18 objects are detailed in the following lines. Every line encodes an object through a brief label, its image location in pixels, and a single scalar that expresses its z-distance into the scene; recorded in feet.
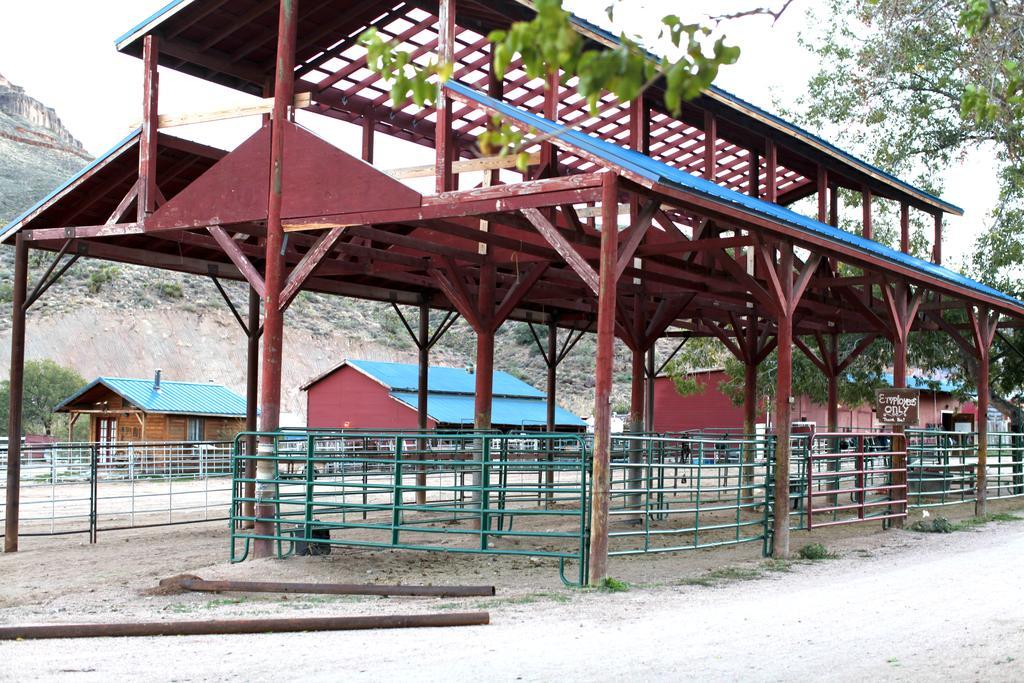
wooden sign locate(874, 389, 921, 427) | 53.67
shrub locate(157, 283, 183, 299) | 249.96
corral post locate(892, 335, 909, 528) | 56.03
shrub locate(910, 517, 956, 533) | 54.95
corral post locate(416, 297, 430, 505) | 66.28
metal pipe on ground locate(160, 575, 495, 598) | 33.76
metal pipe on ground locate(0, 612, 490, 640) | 27.76
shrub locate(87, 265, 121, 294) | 239.50
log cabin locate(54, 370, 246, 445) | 131.95
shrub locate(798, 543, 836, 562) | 44.75
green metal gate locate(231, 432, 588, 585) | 36.65
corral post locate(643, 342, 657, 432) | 81.30
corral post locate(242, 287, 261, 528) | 55.11
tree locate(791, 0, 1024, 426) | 88.58
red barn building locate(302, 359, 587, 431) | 141.59
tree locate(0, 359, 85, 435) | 192.03
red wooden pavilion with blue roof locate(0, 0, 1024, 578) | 38.81
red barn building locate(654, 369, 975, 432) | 150.00
